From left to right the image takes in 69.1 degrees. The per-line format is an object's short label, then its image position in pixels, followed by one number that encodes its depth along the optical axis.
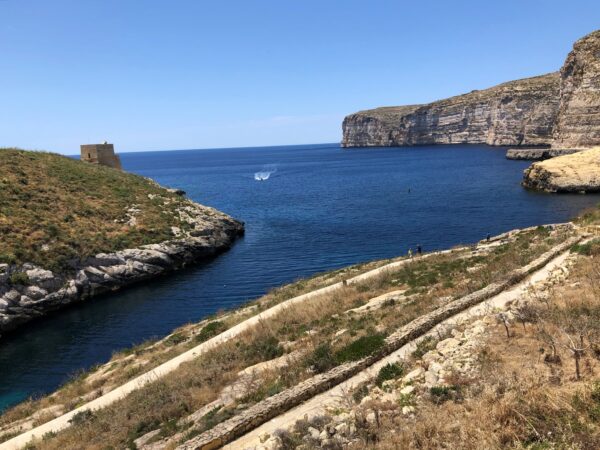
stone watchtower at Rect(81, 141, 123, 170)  75.00
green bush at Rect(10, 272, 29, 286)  35.44
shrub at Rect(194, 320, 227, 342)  23.69
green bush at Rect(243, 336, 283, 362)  17.29
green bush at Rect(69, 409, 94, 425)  15.83
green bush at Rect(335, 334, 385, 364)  13.97
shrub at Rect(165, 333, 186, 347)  25.14
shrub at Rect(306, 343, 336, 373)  13.85
